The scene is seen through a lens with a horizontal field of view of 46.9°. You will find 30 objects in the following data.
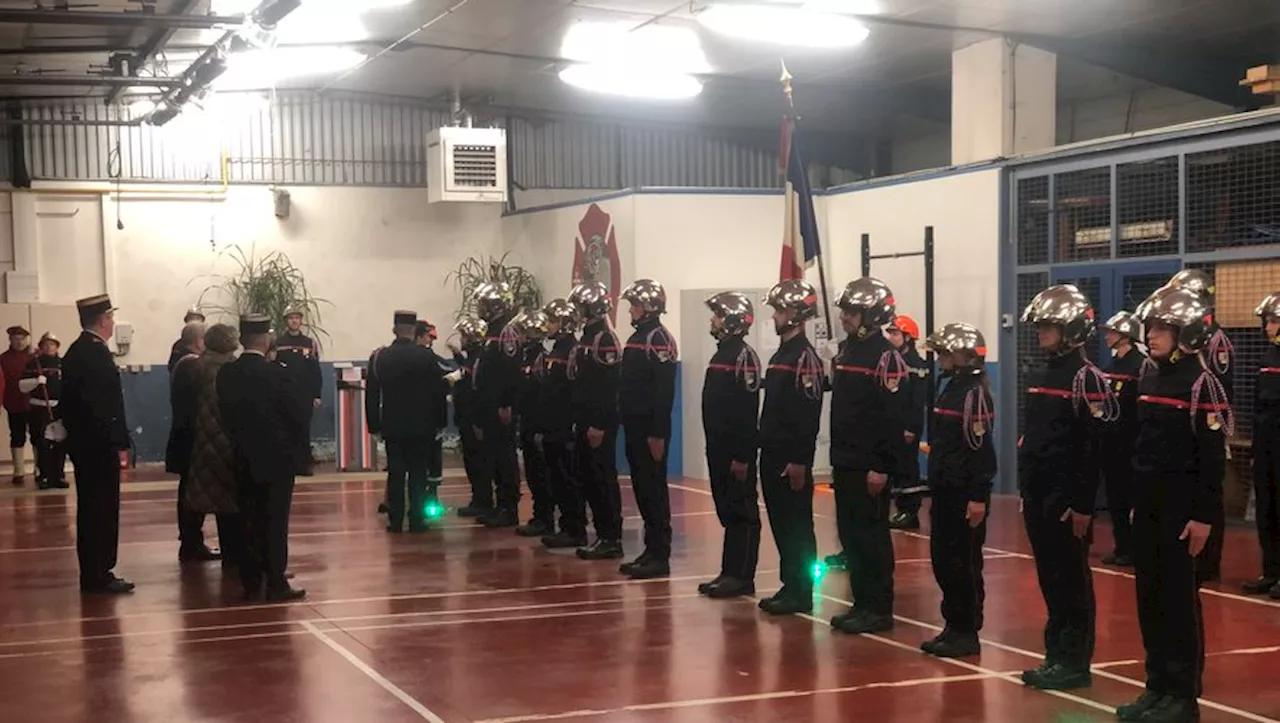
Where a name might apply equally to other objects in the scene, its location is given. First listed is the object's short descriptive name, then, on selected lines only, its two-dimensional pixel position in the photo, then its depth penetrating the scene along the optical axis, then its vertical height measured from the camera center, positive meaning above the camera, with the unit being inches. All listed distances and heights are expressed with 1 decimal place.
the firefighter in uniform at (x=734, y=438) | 358.9 -32.4
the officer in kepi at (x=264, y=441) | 362.9 -32.3
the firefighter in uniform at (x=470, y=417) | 515.2 -39.1
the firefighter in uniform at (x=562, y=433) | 452.4 -39.2
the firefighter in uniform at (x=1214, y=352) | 363.6 -13.5
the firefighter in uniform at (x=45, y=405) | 635.5 -40.2
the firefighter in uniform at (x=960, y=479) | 295.3 -35.6
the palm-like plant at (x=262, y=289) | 753.6 +10.8
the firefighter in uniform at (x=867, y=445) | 319.3 -31.0
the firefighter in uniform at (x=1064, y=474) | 268.2 -31.7
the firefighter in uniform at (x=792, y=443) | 339.9 -32.1
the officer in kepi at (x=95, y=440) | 378.0 -32.7
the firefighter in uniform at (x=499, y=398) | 497.0 -30.7
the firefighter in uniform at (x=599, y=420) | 424.8 -32.9
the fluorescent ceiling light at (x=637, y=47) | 579.2 +106.8
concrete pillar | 583.8 +80.6
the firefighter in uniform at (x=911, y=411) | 441.1 -33.6
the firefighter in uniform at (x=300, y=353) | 589.9 -18.3
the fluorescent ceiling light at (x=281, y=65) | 637.9 +111.5
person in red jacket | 644.1 -36.2
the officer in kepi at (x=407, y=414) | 475.5 -34.0
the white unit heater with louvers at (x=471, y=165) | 739.4 +71.9
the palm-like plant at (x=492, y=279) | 761.0 +15.4
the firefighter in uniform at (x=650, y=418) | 398.3 -30.4
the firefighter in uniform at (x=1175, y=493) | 240.4 -32.0
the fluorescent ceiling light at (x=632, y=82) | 669.9 +104.9
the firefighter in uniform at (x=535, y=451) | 476.7 -46.9
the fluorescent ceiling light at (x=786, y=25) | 534.3 +104.5
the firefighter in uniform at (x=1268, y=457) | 365.7 -39.9
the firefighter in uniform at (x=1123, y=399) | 378.0 -25.5
